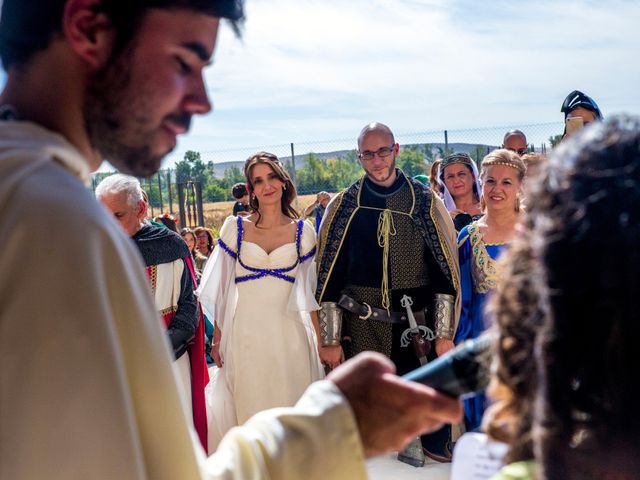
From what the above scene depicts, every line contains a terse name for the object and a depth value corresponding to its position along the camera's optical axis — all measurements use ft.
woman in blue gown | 15.99
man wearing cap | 16.44
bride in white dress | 18.53
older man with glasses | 17.85
